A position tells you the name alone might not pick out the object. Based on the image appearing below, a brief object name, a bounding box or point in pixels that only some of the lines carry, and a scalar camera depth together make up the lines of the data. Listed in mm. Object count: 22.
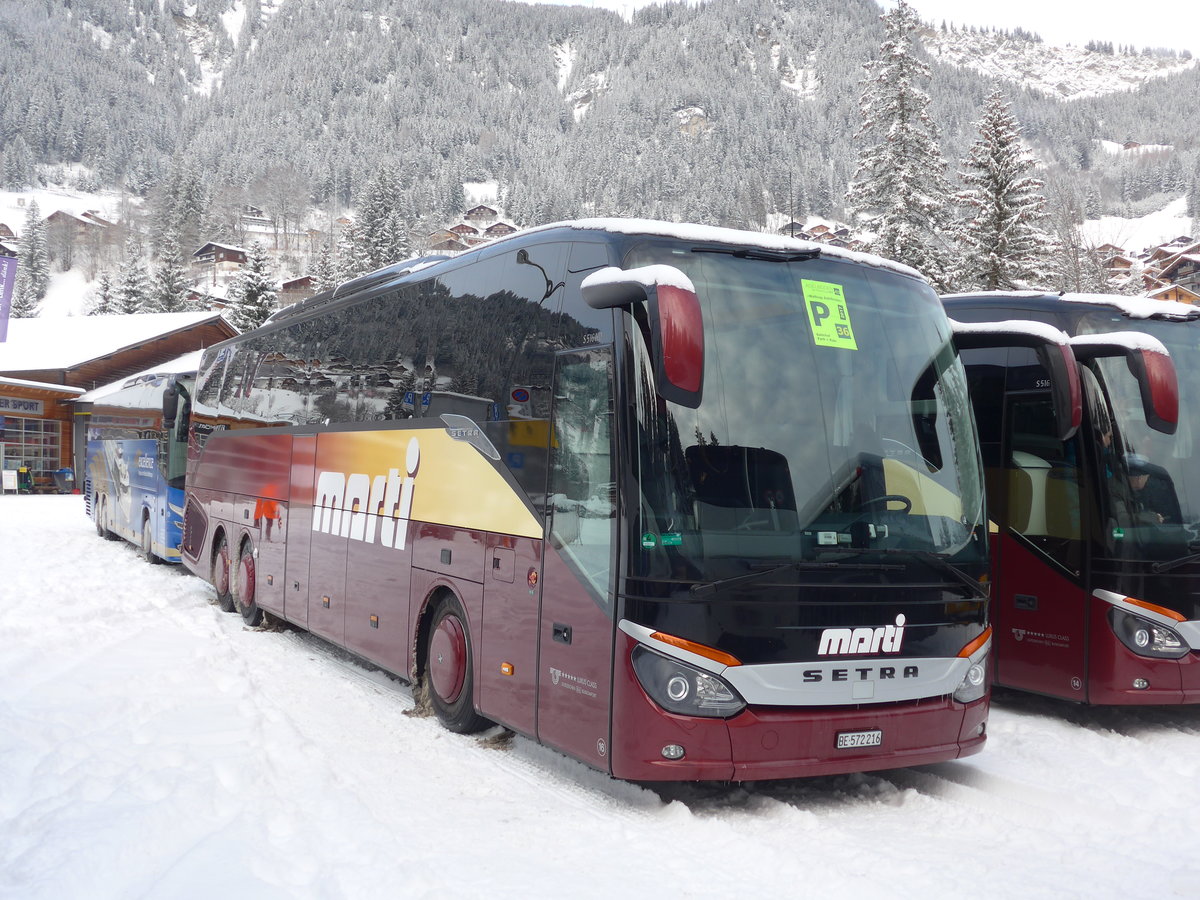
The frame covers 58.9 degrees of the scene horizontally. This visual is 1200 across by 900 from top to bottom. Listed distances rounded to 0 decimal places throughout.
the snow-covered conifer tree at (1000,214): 30984
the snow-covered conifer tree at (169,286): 76375
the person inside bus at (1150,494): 7512
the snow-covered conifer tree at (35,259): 120812
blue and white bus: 17562
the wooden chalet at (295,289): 108862
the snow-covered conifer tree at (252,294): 58094
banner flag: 28859
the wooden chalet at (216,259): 129625
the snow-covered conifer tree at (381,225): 73000
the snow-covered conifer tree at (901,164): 31672
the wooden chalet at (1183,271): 80688
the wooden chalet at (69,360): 44094
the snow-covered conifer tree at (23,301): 92688
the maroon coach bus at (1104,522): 7406
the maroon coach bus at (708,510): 5211
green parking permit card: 5766
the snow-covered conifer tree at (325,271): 69081
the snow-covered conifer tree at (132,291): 75125
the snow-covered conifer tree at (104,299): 79250
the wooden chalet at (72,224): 144500
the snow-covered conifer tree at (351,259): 69625
